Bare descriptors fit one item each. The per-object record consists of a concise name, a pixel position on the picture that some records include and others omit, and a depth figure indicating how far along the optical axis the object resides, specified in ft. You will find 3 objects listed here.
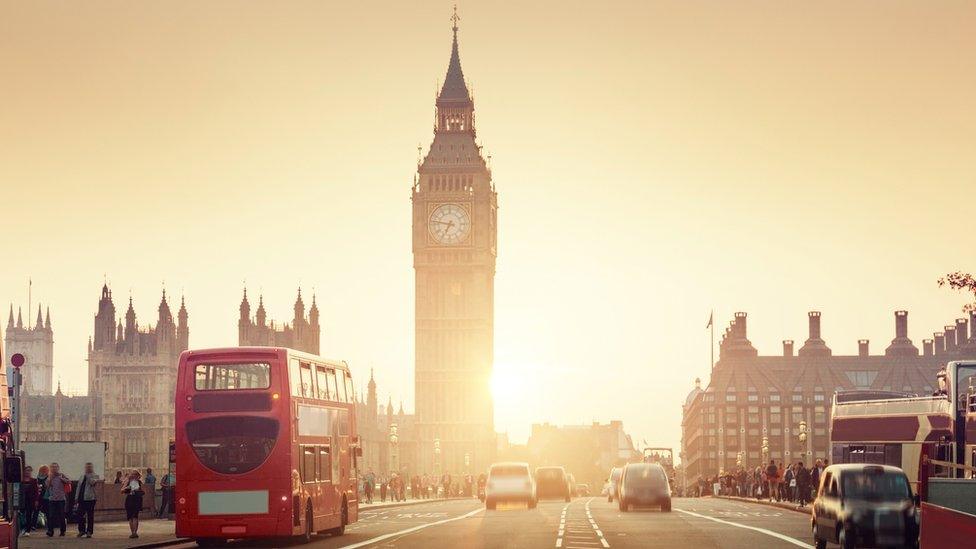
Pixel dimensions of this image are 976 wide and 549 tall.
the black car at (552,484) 250.78
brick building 638.53
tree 129.18
